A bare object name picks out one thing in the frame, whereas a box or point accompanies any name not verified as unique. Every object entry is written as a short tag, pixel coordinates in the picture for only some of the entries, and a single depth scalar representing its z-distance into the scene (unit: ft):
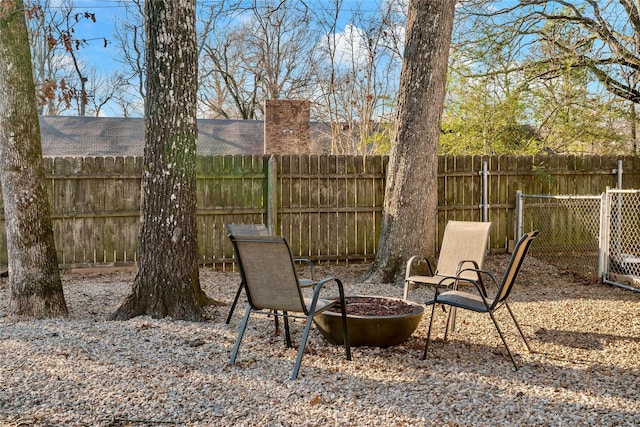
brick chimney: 57.31
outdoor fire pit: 13.17
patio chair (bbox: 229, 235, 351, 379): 12.14
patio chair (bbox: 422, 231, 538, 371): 13.26
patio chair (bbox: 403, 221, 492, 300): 16.76
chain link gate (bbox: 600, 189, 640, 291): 23.73
